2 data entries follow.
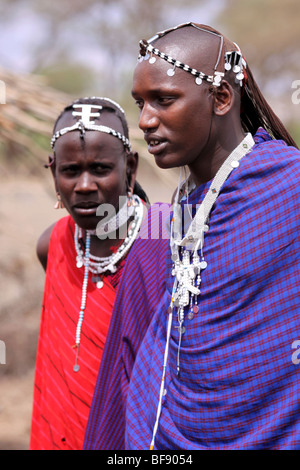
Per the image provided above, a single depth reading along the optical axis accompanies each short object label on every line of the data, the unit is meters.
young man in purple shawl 4.02
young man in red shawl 5.57
